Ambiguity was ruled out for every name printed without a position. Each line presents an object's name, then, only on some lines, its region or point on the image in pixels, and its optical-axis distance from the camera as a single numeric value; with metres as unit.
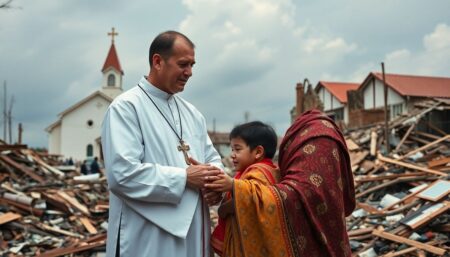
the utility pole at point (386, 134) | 14.27
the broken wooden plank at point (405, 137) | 14.25
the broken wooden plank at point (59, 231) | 8.41
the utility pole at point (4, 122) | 28.98
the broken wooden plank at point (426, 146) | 12.39
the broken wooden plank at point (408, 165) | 9.51
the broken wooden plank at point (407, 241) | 5.51
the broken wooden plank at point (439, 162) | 10.42
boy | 2.31
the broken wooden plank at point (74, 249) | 6.73
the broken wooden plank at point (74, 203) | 10.02
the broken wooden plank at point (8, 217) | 8.02
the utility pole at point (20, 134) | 29.29
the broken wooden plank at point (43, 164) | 14.13
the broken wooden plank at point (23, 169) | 12.21
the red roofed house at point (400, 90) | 26.92
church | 38.28
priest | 2.19
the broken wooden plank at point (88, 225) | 8.84
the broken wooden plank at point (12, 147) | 12.59
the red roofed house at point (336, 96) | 34.38
